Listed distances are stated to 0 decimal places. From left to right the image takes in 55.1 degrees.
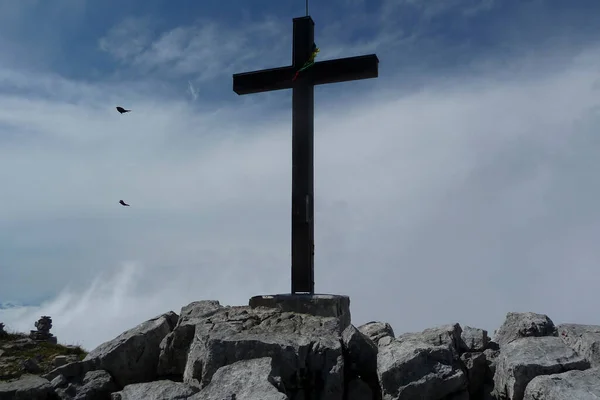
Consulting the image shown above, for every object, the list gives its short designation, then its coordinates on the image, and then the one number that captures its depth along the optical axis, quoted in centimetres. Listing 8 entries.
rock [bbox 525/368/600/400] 564
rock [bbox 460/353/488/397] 721
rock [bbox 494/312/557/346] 760
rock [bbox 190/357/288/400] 627
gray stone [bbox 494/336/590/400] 637
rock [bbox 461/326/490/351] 801
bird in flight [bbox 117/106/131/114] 947
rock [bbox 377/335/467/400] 668
